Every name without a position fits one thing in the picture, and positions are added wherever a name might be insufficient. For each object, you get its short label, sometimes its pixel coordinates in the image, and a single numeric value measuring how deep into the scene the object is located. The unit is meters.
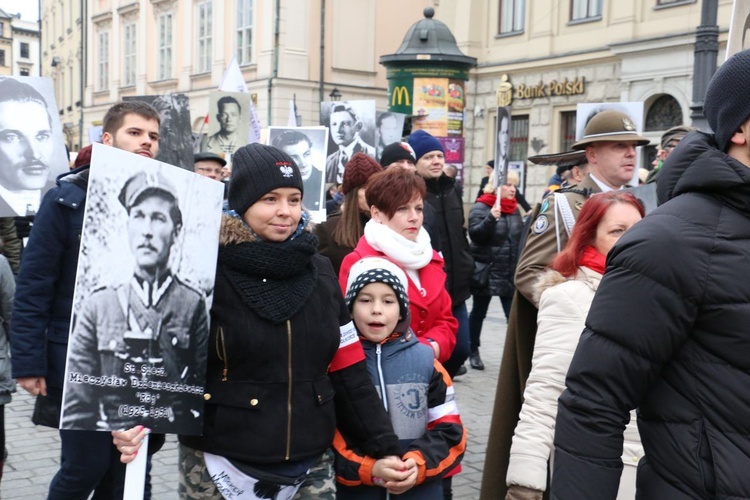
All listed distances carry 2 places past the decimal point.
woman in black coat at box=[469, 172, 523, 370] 8.75
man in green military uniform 3.92
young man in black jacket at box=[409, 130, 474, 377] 6.58
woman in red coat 4.56
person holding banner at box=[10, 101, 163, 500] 3.68
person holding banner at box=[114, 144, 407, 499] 3.04
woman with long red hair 2.96
